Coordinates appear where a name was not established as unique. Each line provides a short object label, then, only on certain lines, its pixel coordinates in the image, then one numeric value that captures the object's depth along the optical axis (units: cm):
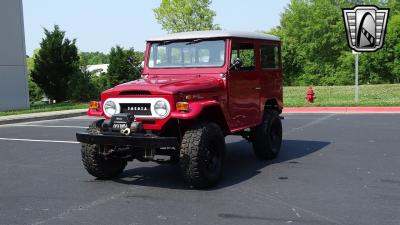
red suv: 611
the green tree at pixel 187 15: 4506
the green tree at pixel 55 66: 2733
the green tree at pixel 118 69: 2914
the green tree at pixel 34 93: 3647
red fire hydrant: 2059
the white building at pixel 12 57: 2106
